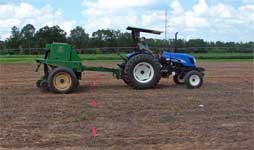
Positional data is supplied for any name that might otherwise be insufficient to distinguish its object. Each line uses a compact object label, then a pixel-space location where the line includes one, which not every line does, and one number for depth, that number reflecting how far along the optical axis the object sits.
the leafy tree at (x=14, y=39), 55.86
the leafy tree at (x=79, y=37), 50.84
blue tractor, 13.41
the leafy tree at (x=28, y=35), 52.31
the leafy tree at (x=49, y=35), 47.54
